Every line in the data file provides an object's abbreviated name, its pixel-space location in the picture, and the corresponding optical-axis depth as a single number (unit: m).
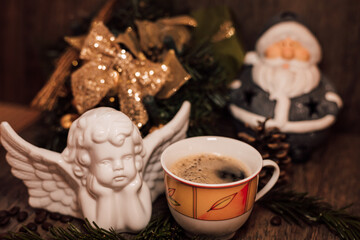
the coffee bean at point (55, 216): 0.65
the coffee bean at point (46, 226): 0.63
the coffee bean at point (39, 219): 0.64
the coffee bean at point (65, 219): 0.65
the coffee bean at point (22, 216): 0.65
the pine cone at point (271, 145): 0.73
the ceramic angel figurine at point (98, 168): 0.55
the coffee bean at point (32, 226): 0.63
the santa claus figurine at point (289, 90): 0.79
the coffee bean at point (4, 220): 0.64
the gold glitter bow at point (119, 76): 0.72
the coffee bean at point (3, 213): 0.65
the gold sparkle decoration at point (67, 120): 0.78
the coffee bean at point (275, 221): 0.65
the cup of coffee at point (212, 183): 0.55
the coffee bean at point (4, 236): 0.58
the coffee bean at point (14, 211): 0.66
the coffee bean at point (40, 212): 0.66
